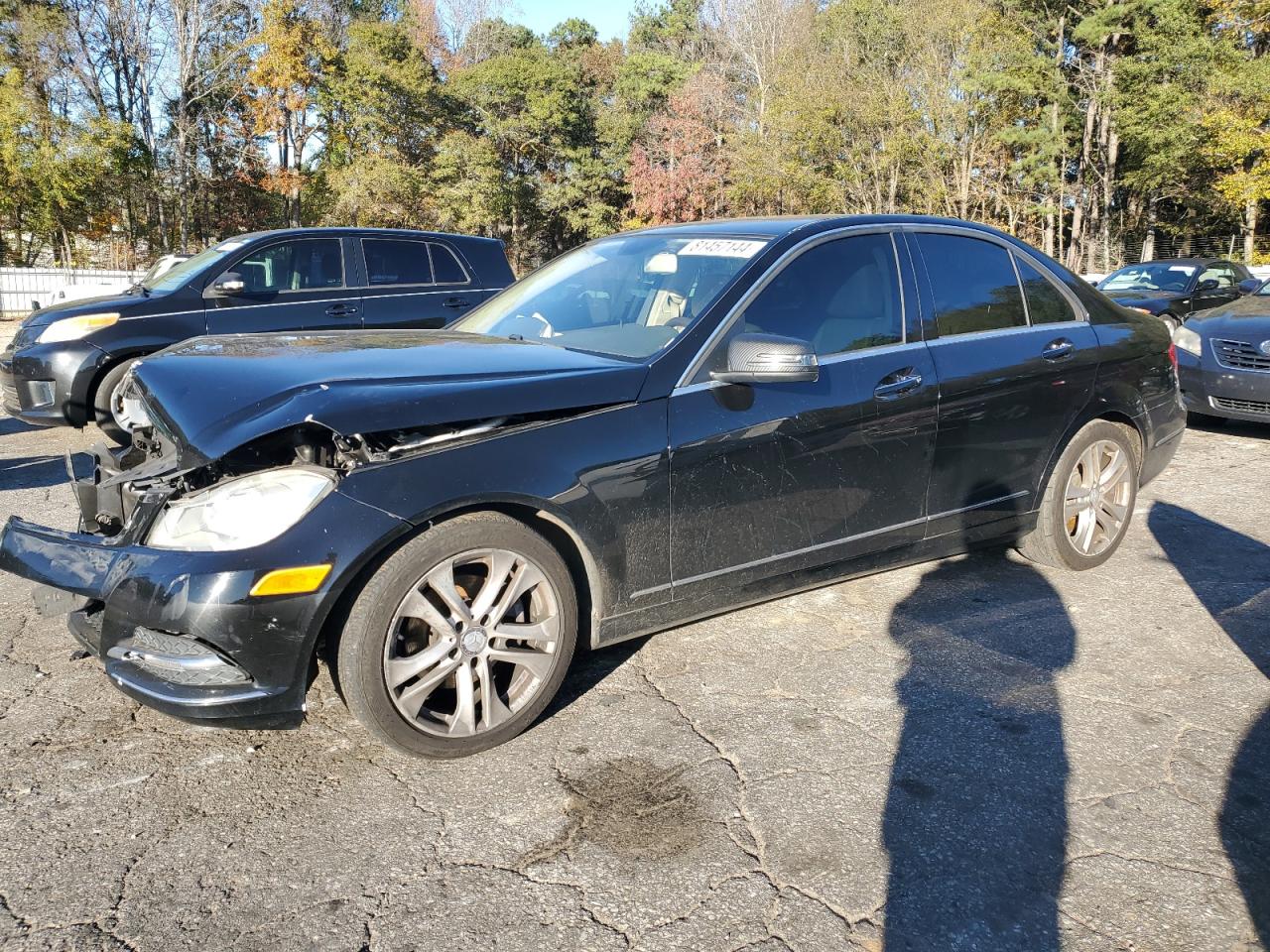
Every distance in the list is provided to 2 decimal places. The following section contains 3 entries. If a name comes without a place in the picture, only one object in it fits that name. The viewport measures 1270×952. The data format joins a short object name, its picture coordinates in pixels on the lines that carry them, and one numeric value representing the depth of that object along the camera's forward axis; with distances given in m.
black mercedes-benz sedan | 2.65
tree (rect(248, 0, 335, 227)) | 37.40
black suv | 7.36
